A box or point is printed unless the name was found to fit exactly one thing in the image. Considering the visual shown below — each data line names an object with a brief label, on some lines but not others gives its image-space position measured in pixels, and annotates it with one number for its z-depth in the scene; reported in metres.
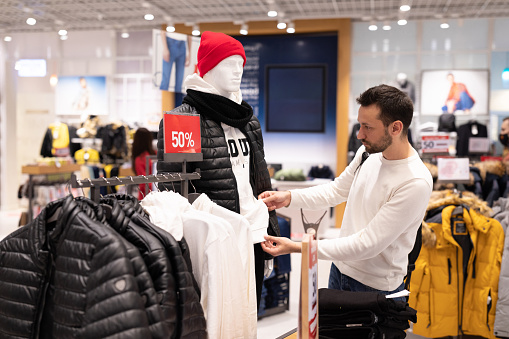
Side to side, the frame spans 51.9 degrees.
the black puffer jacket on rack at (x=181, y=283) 1.42
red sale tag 1.89
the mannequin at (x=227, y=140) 2.17
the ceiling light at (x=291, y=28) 8.61
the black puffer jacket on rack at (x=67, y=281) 1.24
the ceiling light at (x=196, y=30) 8.48
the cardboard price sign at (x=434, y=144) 4.70
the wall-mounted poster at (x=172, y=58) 5.57
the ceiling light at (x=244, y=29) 8.63
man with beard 1.91
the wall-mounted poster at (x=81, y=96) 10.47
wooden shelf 7.19
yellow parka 3.50
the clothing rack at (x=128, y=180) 1.50
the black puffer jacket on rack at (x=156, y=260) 1.36
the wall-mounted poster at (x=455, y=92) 8.65
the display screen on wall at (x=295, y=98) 9.16
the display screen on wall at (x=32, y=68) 10.76
